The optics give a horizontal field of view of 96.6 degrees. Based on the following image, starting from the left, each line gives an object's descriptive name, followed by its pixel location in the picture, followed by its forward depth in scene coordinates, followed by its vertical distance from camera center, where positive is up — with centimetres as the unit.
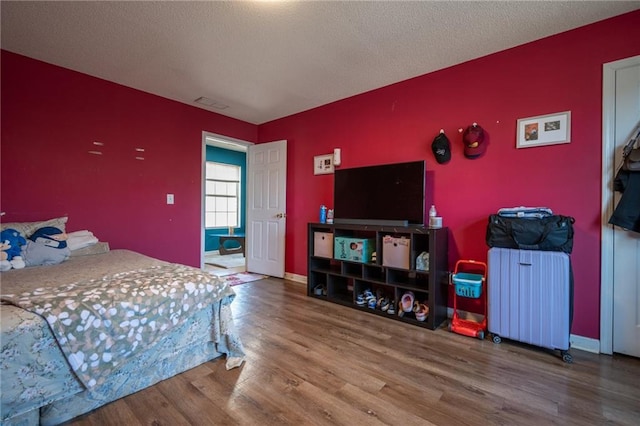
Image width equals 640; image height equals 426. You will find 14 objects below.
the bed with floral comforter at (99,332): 123 -63
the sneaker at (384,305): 284 -94
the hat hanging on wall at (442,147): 278 +63
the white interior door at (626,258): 200 -32
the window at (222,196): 670 +36
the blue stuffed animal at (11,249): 197 -28
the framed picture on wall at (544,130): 225 +68
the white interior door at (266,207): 425 +6
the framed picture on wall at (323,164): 378 +63
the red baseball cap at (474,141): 257 +65
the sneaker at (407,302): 271 -86
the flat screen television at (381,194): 279 +19
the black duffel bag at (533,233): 204 -15
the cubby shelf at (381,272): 256 -66
